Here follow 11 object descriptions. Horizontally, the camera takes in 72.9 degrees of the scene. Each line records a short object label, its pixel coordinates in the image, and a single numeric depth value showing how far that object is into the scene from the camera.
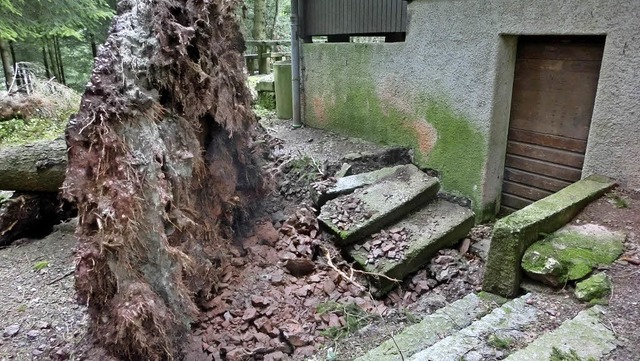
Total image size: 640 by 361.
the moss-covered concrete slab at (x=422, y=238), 3.51
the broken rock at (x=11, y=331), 3.10
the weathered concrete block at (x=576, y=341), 1.83
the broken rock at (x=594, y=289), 2.26
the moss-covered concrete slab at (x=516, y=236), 2.55
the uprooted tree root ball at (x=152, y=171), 2.65
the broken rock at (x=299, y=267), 3.66
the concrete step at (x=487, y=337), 1.95
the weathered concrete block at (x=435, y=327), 2.23
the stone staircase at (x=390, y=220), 3.59
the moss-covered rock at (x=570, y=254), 2.42
